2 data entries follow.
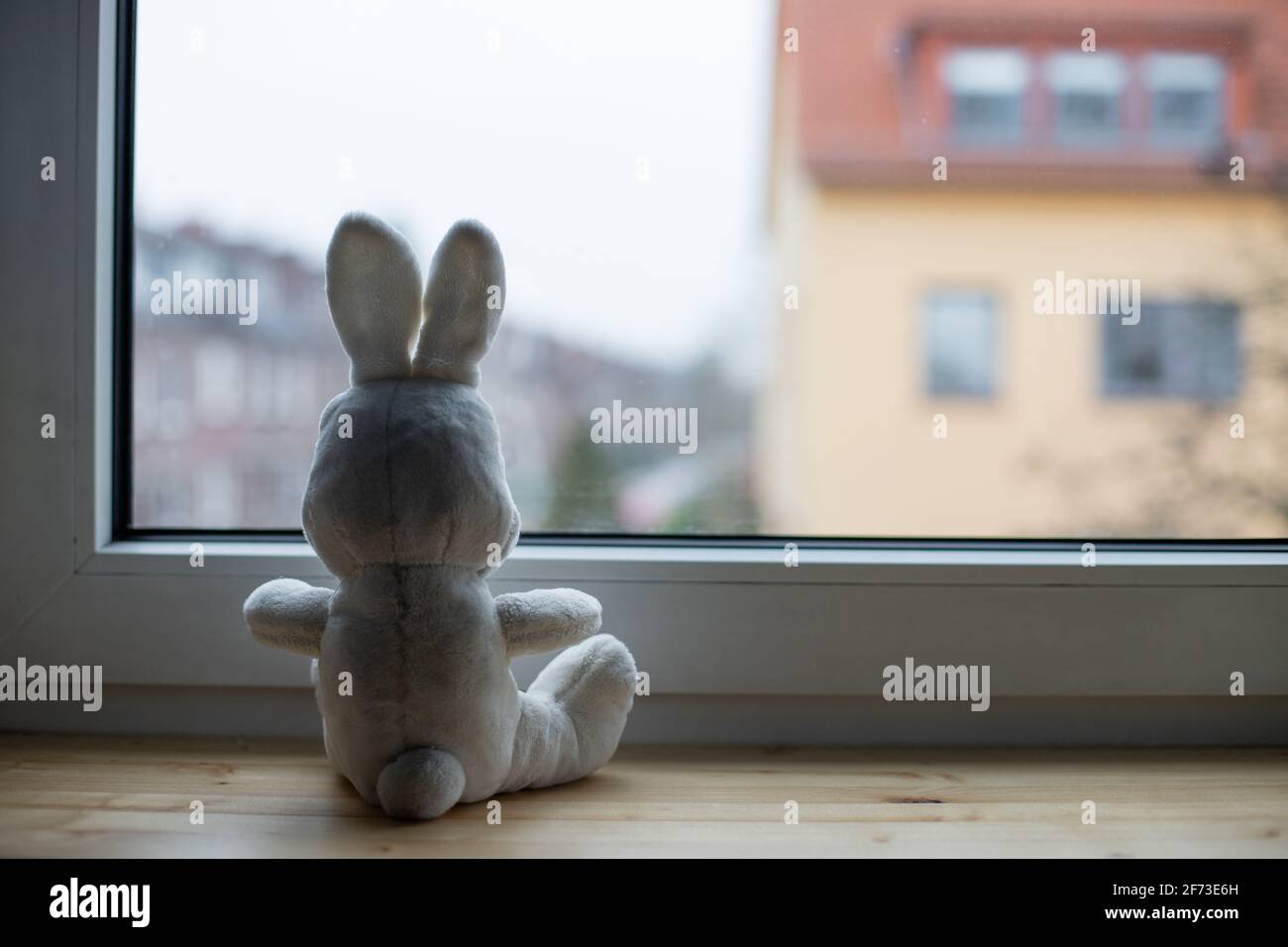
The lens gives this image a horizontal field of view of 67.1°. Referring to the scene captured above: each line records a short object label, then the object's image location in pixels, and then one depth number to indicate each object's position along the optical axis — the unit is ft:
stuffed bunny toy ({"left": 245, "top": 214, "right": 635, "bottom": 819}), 2.13
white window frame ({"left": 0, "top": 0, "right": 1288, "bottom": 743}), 2.72
